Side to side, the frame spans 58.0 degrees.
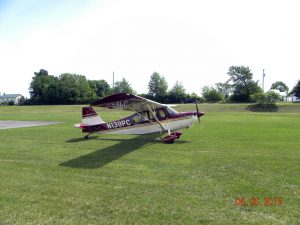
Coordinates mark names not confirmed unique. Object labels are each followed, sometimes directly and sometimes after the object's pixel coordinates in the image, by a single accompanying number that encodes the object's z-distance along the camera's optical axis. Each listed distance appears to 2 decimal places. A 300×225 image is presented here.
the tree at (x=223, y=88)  110.53
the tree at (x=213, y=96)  87.63
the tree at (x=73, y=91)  95.58
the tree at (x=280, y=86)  163.62
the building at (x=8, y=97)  179.94
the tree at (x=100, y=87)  117.46
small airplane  13.83
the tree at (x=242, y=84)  81.84
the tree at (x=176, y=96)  82.81
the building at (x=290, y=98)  114.16
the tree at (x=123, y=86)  105.38
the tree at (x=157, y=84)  102.88
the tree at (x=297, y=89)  78.85
